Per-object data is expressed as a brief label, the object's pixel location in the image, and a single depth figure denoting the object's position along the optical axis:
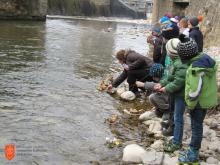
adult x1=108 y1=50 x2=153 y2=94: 9.59
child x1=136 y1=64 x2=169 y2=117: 7.89
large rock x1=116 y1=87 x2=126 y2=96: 10.21
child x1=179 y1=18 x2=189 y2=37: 10.28
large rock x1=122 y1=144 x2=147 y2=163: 6.01
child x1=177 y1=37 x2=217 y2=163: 5.48
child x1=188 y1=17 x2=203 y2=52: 9.20
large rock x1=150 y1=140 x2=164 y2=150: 6.48
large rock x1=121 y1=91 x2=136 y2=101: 9.70
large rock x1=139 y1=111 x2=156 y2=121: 8.16
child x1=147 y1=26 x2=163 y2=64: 9.16
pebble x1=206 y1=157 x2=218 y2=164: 5.83
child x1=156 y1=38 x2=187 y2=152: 6.16
